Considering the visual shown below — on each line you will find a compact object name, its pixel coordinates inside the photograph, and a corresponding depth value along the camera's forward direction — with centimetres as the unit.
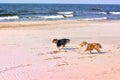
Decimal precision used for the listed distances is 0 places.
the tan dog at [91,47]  1120
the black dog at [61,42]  1237
